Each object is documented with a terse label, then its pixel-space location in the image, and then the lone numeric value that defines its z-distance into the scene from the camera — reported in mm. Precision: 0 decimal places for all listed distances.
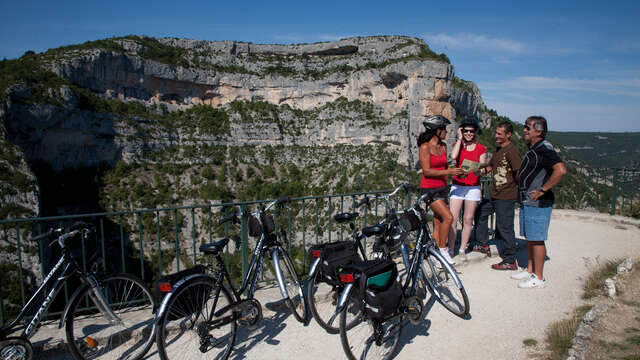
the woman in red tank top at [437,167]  4789
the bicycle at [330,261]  3545
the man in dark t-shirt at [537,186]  4520
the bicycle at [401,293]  2951
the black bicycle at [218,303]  2900
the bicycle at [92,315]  2938
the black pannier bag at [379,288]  2855
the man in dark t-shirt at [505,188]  5469
